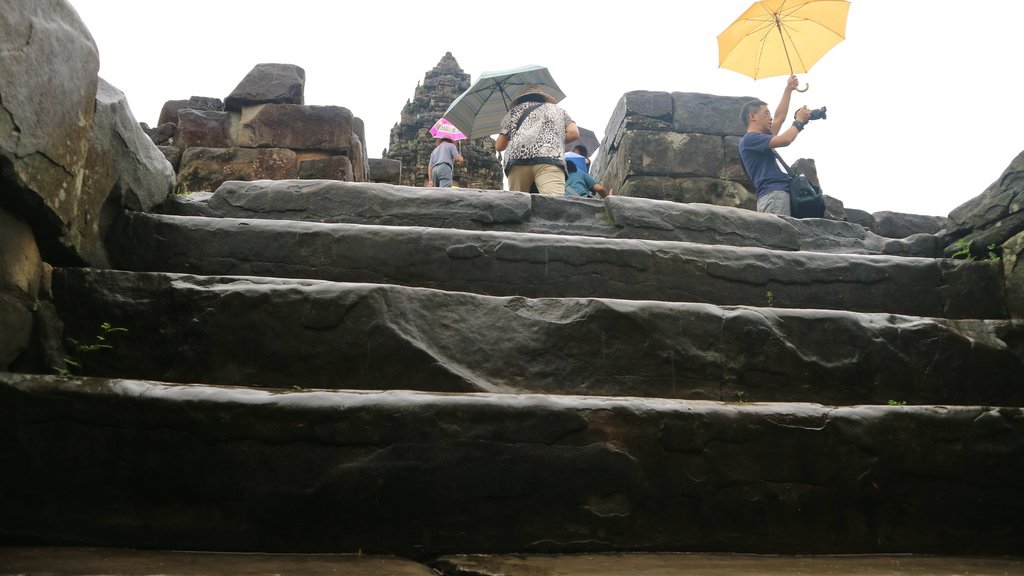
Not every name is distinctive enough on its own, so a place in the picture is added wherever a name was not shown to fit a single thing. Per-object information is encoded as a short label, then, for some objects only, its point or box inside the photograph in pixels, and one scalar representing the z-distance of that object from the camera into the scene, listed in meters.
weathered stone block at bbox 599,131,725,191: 7.39
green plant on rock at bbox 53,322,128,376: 2.36
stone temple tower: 19.20
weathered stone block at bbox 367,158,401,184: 11.54
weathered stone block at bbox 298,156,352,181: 7.29
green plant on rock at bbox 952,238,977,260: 3.62
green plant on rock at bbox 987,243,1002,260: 3.46
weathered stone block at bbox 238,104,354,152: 7.45
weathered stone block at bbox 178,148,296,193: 7.29
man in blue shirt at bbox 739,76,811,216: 5.18
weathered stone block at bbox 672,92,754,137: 7.60
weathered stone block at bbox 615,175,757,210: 7.31
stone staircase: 2.01
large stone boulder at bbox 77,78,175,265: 2.68
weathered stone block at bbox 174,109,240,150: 7.54
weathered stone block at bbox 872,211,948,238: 8.12
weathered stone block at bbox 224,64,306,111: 7.61
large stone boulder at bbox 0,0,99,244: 2.14
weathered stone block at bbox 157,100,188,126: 8.95
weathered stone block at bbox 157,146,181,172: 7.37
